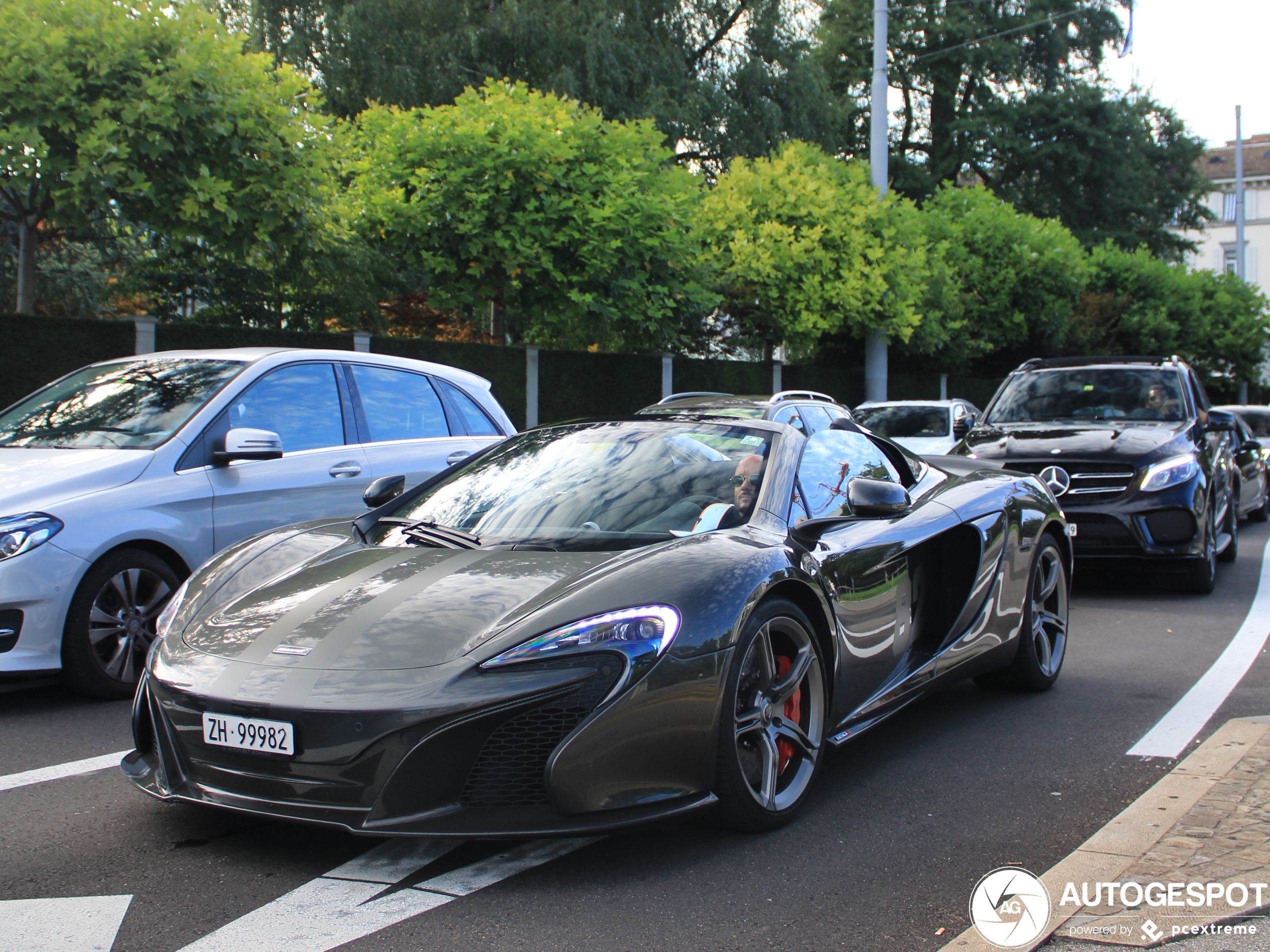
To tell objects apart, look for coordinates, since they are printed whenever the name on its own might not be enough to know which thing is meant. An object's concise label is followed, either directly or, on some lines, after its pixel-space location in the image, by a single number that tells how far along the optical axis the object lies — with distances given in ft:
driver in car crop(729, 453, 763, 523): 14.14
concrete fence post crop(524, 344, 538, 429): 63.82
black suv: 30.17
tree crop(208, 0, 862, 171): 87.56
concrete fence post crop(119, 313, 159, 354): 44.24
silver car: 17.81
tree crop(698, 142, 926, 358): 77.97
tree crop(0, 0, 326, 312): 38.19
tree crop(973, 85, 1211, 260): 148.87
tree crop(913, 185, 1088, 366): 104.73
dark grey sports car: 10.71
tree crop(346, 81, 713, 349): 58.03
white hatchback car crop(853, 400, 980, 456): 56.44
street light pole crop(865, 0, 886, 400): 72.54
